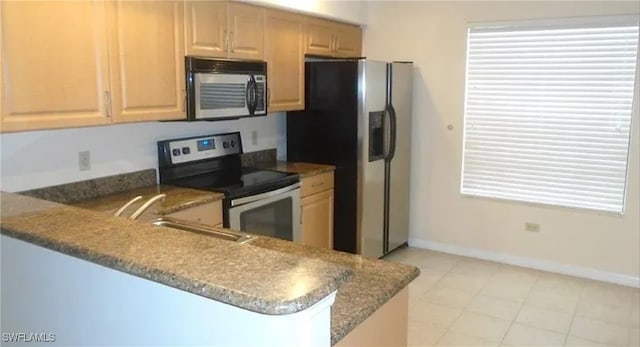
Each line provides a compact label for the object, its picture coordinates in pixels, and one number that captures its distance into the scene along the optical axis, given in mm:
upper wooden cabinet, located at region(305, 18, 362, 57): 4168
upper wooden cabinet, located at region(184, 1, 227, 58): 3055
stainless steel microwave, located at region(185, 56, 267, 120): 3096
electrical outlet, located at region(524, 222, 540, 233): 4356
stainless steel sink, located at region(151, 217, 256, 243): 1966
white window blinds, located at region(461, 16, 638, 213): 3916
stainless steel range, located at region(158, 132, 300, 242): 3279
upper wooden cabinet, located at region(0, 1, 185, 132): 2223
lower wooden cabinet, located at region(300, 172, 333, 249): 3938
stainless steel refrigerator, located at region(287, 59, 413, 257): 4055
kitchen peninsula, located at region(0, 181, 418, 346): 1058
